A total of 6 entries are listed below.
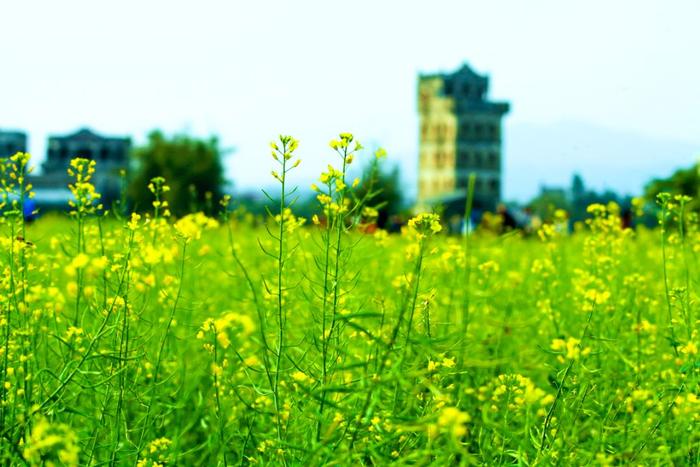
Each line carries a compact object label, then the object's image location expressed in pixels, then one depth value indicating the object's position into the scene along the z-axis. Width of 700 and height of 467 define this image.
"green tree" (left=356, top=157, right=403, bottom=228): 77.19
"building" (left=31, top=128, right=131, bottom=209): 110.06
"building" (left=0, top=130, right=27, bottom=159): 112.26
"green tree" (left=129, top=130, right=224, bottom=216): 44.34
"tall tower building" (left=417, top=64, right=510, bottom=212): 115.56
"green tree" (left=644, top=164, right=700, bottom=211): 54.84
